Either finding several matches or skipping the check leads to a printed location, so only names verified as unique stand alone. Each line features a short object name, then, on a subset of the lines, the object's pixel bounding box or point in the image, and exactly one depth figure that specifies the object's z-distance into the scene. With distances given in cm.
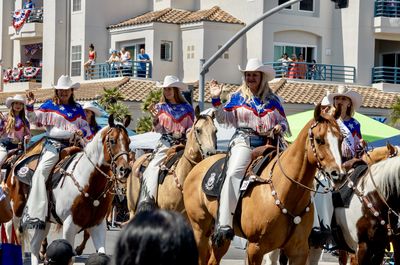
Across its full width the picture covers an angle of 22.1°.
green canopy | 2047
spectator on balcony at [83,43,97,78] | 4478
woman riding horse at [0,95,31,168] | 1700
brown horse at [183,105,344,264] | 1087
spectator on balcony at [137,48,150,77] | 4286
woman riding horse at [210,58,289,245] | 1178
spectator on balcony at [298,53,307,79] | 4238
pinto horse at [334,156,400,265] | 1224
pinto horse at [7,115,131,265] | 1364
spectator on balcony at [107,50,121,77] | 4309
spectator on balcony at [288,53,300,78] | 4206
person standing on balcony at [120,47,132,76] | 4306
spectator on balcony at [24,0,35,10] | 5003
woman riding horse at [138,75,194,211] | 1488
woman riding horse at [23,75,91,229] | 1400
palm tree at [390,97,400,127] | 3501
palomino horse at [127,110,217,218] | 1389
